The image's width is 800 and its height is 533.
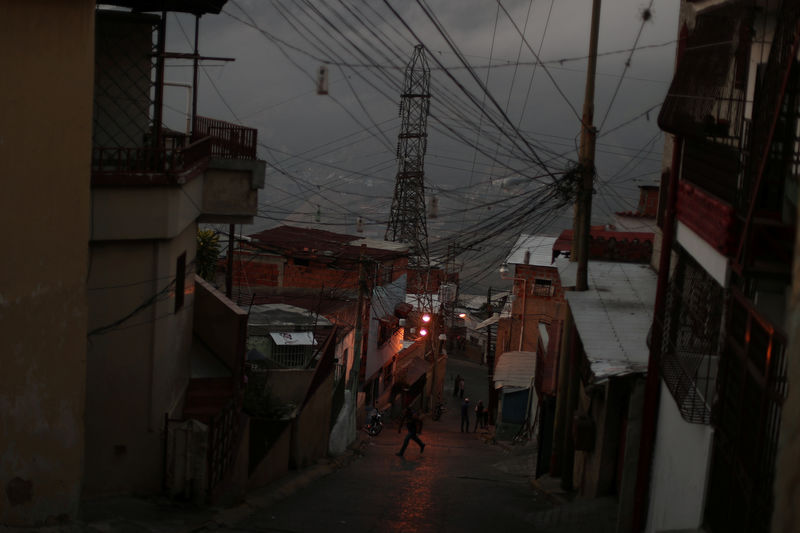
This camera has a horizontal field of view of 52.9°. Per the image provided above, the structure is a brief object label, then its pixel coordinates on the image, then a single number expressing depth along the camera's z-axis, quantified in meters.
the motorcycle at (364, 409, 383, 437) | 29.02
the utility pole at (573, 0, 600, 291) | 15.14
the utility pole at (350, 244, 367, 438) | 22.05
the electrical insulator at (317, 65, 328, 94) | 12.73
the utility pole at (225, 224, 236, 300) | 16.86
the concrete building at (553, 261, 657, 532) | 11.33
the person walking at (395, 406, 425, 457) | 21.67
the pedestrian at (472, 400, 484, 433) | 35.28
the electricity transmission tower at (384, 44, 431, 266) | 42.09
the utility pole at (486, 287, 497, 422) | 39.62
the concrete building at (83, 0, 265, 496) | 12.03
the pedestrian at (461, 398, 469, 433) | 33.72
